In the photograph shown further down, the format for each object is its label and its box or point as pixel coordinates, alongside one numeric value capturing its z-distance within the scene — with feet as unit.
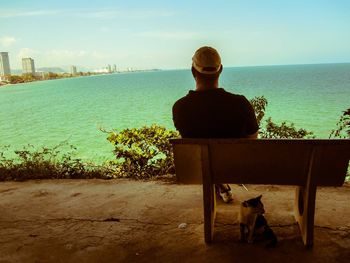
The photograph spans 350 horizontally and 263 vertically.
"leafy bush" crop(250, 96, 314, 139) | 21.13
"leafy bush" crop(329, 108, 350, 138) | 16.99
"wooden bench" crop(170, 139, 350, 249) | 9.63
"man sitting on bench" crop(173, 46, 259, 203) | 10.58
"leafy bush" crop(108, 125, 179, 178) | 21.71
